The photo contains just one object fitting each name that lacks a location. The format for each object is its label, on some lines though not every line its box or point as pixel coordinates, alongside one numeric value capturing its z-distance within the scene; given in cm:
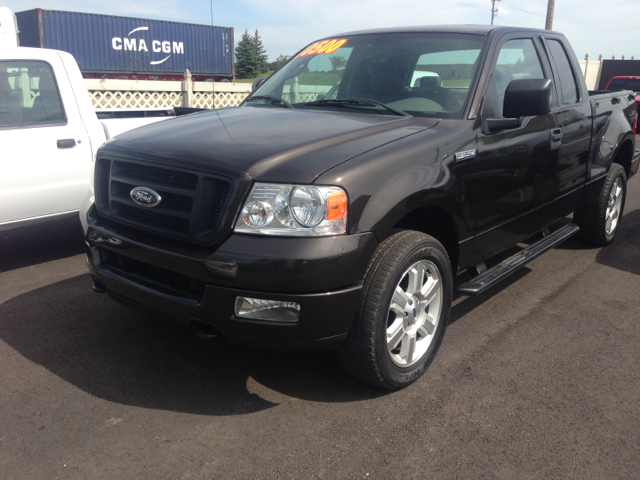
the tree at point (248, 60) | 7200
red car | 1962
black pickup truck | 250
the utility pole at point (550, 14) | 2511
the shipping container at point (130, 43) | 2391
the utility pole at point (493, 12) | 6300
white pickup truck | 468
